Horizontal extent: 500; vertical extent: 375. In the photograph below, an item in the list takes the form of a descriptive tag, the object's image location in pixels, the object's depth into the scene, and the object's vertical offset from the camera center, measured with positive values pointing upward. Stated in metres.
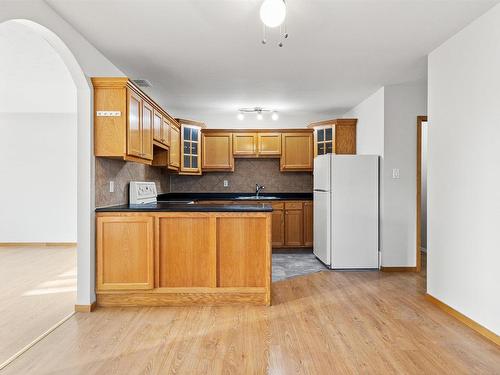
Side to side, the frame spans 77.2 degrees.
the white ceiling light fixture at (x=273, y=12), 1.91 +1.06
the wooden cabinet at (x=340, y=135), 5.36 +0.84
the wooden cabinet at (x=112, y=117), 2.95 +0.62
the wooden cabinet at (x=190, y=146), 5.40 +0.66
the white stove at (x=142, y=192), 3.74 -0.12
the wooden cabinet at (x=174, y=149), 4.66 +0.55
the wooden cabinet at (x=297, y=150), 5.78 +0.62
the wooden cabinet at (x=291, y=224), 5.54 -0.71
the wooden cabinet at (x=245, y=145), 5.81 +0.72
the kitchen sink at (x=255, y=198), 5.59 -0.26
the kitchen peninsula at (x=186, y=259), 3.01 -0.73
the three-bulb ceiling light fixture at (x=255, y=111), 5.40 +1.29
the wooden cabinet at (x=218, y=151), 5.79 +0.60
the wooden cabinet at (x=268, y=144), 5.80 +0.74
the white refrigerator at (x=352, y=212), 4.37 -0.39
